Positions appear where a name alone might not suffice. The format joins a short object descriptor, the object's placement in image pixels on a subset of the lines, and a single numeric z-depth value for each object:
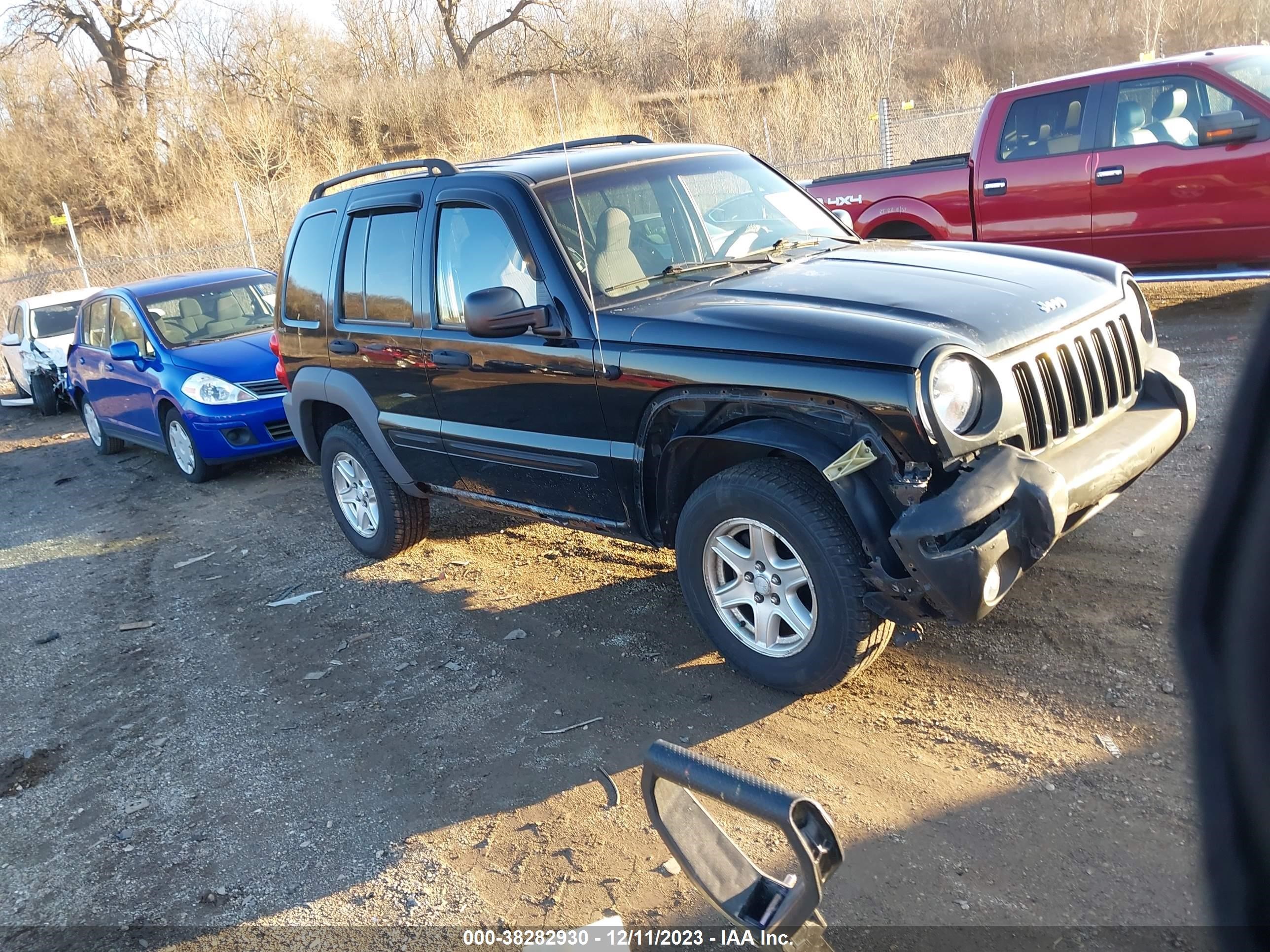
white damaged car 13.46
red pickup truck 7.57
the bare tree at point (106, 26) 31.31
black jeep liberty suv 3.25
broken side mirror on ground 1.87
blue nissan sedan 8.48
